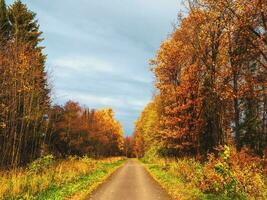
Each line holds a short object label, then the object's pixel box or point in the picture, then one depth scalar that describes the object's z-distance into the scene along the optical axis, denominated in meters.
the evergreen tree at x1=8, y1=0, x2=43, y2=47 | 37.62
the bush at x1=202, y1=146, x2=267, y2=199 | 14.70
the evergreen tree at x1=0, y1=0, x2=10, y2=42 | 33.93
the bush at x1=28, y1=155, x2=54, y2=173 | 19.67
